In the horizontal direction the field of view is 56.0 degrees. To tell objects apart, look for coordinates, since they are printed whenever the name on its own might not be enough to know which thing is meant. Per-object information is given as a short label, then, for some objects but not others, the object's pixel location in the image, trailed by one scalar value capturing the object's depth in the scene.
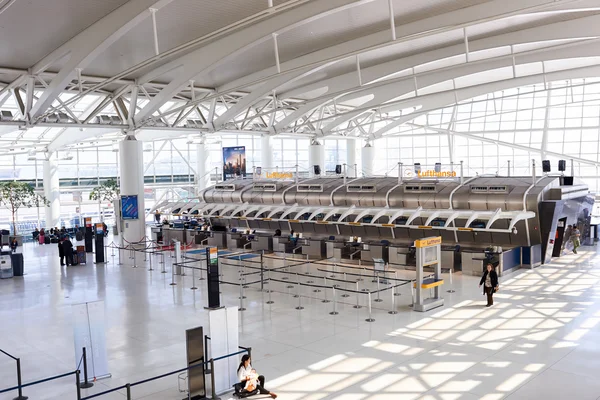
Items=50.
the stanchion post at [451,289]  17.17
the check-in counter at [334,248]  24.21
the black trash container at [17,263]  22.55
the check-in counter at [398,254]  21.89
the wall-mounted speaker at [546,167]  24.48
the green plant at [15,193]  36.22
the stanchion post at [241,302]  15.53
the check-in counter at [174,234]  31.61
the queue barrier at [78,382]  8.85
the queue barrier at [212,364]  9.25
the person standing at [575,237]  23.23
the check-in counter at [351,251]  23.83
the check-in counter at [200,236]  30.62
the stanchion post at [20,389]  9.53
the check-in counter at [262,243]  27.05
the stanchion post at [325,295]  16.22
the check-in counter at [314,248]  24.98
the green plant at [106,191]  43.63
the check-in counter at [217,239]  29.72
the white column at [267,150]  41.03
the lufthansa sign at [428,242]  15.01
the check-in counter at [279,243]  26.28
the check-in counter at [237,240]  28.73
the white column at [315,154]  42.91
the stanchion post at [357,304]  15.48
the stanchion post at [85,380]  10.03
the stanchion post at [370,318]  13.98
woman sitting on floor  9.30
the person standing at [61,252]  24.84
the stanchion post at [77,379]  8.74
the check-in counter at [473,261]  19.70
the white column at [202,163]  46.18
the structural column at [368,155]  47.16
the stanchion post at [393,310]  14.68
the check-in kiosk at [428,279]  14.92
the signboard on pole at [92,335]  10.32
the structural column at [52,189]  42.38
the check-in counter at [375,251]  22.56
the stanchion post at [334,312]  14.74
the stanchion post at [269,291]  16.25
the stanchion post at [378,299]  16.11
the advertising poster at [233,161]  38.97
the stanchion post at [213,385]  9.41
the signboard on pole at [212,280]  15.29
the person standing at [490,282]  15.02
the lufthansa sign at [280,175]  31.94
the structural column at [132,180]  30.05
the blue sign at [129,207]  30.25
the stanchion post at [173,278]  19.46
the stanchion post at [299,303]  15.50
